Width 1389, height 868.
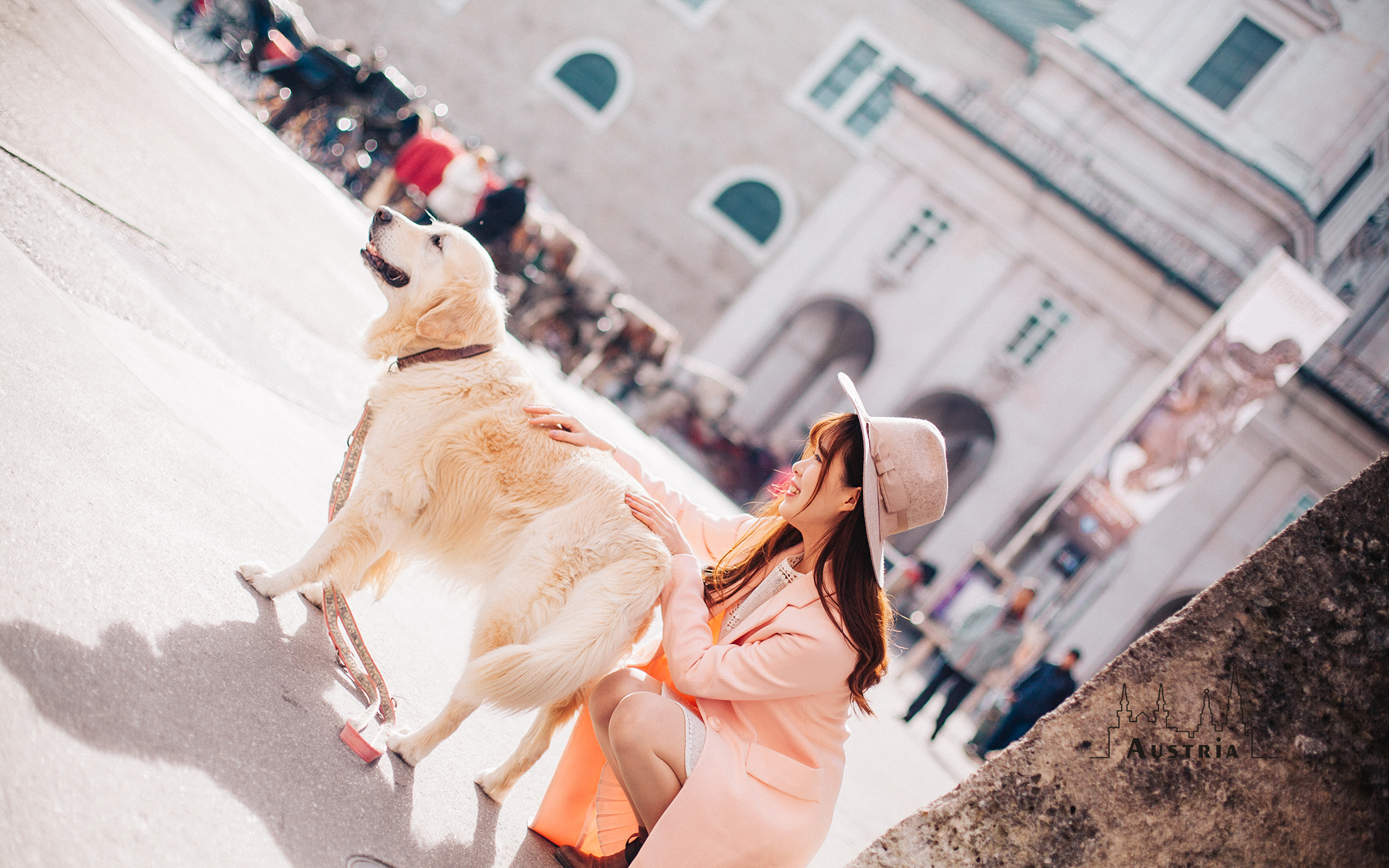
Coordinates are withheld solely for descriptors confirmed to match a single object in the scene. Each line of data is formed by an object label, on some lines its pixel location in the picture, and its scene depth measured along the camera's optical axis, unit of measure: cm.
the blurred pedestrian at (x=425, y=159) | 1048
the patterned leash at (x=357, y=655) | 253
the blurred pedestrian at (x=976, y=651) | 905
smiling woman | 225
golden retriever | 252
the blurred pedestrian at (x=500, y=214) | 994
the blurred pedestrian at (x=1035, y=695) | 786
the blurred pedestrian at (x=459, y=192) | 990
